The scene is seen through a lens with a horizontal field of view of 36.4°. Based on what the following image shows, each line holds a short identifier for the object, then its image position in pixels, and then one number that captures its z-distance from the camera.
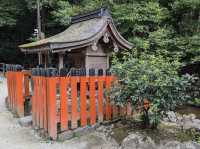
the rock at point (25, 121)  8.94
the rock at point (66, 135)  7.10
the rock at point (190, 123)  7.67
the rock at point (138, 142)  6.24
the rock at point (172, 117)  8.17
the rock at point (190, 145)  6.21
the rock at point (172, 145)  6.24
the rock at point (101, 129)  7.31
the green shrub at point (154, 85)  6.29
